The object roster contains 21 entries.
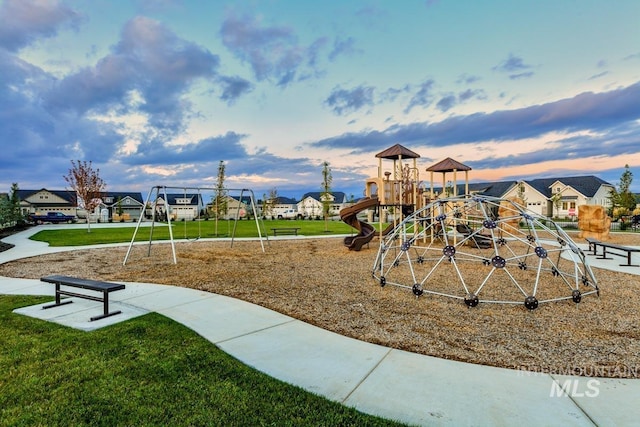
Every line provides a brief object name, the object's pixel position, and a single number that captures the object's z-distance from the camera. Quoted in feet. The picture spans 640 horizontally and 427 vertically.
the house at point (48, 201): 204.13
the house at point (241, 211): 194.17
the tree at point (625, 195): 101.09
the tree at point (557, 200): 152.99
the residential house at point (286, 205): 277.85
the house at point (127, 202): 223.51
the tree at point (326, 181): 95.76
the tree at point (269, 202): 174.29
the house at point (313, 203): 256.11
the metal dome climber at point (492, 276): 21.38
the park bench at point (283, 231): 76.67
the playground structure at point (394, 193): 47.39
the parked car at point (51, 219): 132.38
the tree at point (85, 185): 88.53
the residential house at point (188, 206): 204.60
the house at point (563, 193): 157.38
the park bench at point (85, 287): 18.13
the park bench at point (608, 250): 33.92
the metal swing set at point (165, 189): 37.67
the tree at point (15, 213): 91.04
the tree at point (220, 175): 100.22
